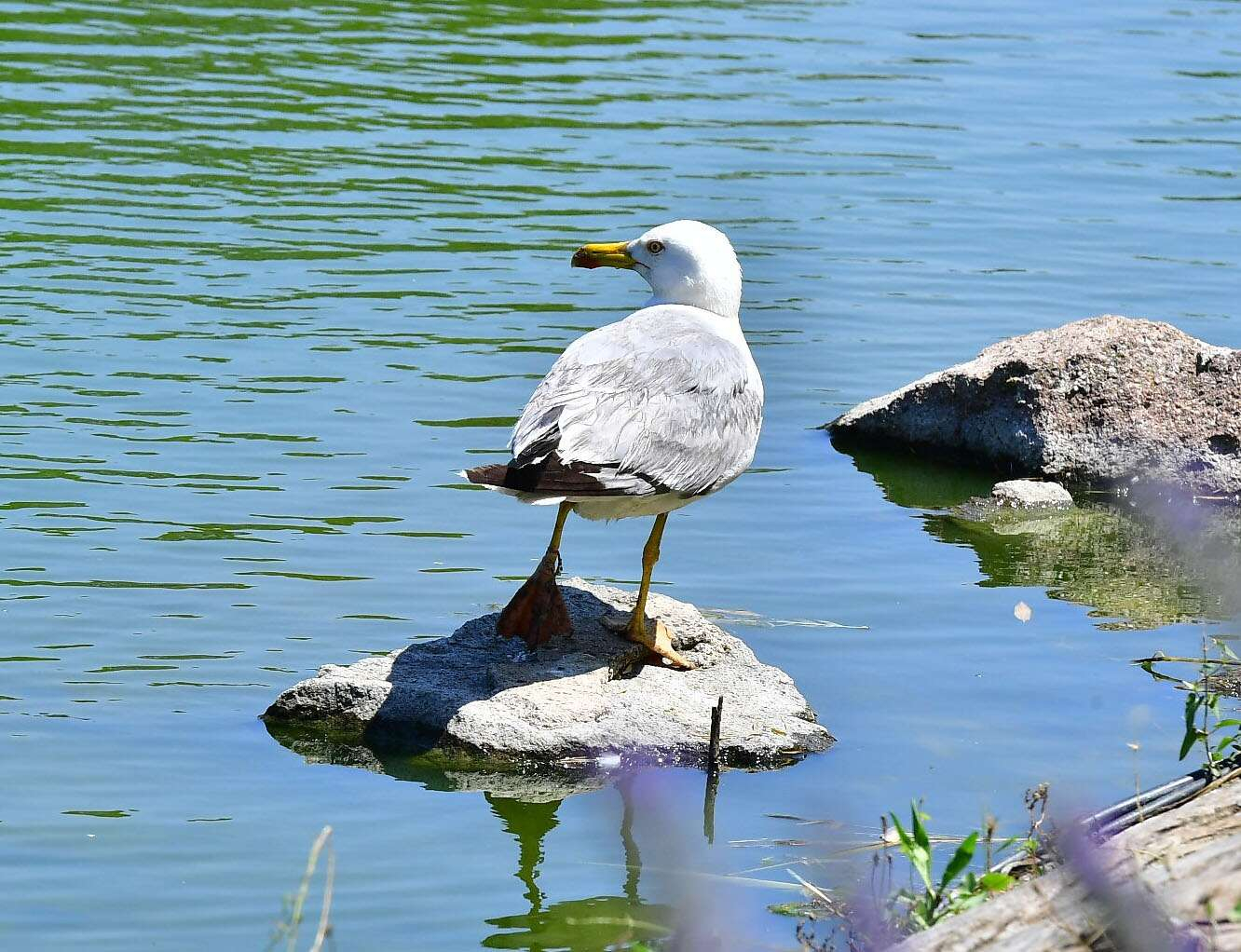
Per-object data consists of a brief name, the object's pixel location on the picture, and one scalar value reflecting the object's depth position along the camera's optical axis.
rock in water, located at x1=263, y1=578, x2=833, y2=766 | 12.77
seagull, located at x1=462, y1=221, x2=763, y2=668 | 12.70
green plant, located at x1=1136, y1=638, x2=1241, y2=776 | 10.27
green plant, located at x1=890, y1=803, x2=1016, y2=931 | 8.79
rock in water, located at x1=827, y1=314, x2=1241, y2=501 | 19.28
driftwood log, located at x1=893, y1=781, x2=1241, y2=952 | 7.10
